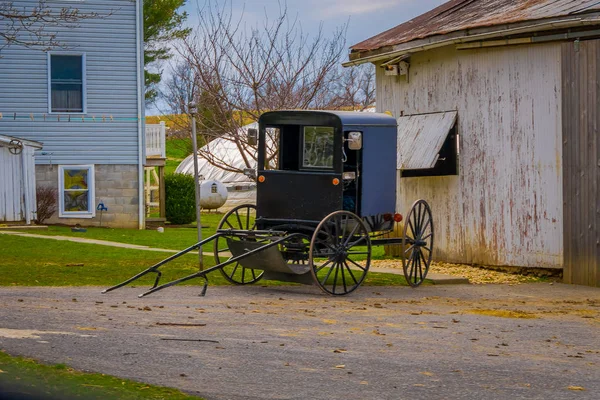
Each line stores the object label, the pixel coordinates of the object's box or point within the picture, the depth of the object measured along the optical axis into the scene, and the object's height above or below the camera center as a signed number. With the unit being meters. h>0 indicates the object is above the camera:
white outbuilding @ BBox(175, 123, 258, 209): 48.23 +0.69
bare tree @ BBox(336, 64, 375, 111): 41.03 +4.33
